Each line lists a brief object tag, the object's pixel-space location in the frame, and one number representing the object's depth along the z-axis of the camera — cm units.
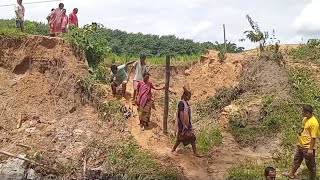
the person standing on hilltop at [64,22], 1429
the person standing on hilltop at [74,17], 1487
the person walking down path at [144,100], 1091
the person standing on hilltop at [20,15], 1417
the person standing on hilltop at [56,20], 1423
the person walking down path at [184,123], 979
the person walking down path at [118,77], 1203
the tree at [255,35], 1407
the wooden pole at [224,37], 1731
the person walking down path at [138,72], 1172
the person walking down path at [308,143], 843
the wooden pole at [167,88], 1069
